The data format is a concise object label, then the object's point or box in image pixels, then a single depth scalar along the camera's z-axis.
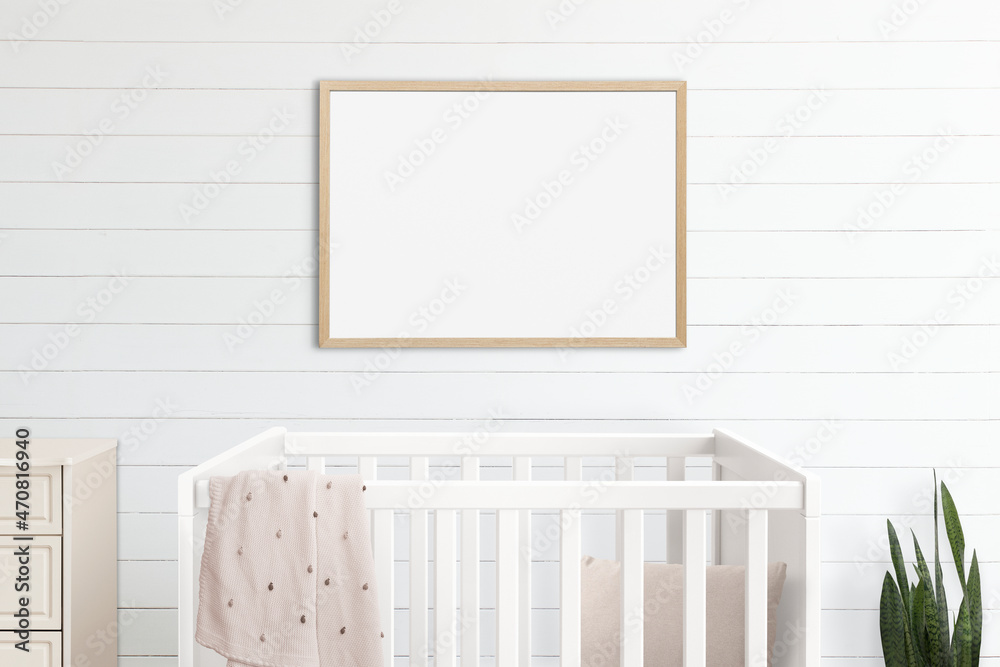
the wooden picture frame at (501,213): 1.81
